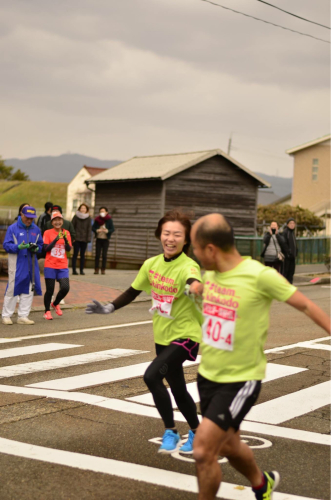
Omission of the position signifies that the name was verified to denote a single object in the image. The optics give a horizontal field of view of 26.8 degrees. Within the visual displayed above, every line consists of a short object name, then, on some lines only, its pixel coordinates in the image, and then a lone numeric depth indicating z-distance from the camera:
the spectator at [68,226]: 14.45
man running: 3.66
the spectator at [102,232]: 21.08
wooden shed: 29.98
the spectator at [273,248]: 19.02
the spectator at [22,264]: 11.45
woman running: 4.89
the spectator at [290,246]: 19.11
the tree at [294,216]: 46.00
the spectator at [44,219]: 15.67
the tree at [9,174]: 146.00
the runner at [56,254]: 12.15
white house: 67.41
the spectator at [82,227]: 19.81
